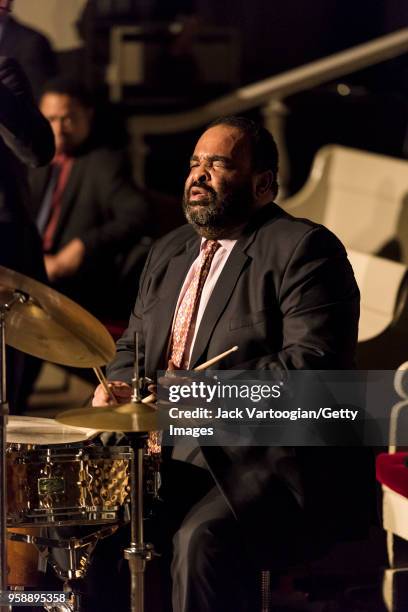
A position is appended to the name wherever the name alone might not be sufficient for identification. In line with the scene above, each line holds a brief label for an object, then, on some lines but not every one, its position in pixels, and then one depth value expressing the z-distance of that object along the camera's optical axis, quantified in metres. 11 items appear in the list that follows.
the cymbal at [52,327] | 6.96
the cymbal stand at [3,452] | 7.08
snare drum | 7.30
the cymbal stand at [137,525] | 7.07
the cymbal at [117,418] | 6.83
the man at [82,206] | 12.43
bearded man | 7.31
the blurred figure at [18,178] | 9.12
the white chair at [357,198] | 11.66
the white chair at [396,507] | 8.03
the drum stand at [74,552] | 7.46
